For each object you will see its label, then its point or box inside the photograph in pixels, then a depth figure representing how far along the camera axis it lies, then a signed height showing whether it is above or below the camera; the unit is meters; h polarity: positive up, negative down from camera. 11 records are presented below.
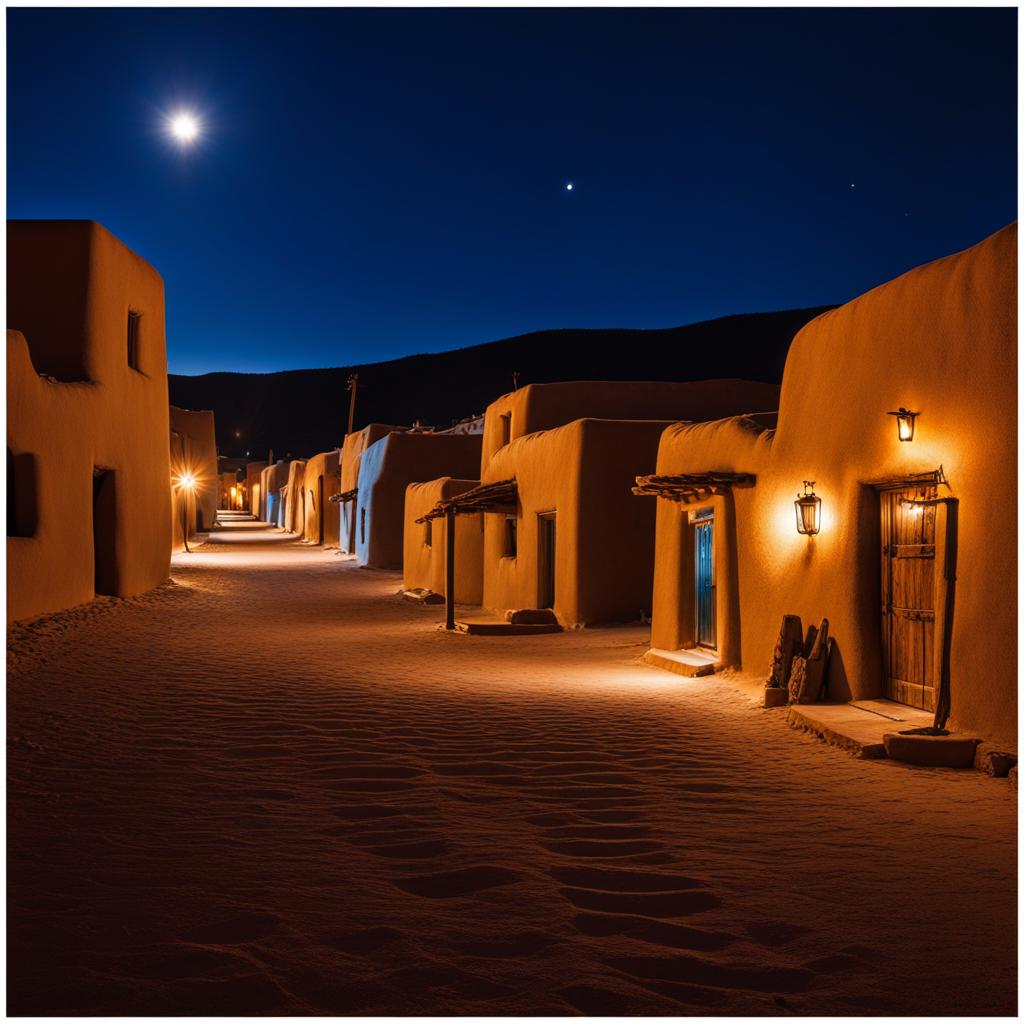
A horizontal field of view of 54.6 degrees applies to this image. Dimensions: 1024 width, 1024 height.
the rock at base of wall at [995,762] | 6.46 -1.65
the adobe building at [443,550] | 22.56 -0.95
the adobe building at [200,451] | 46.59 +2.76
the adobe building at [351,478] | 36.88 +1.25
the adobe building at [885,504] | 6.93 +0.06
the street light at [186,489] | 36.34 +0.78
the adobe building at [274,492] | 59.50 +1.08
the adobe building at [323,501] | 42.41 +0.35
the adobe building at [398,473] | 31.33 +1.18
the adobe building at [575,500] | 16.03 +0.17
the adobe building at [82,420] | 14.40 +1.49
